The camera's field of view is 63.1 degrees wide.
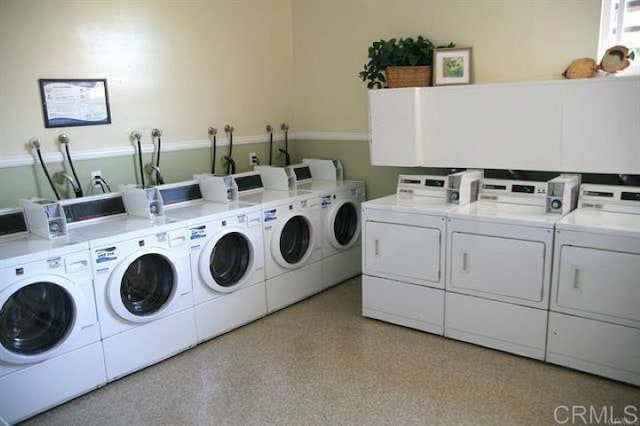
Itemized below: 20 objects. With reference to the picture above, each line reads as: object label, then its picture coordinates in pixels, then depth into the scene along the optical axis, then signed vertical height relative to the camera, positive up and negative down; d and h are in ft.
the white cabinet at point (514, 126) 10.49 -0.22
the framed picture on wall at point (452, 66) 12.87 +1.25
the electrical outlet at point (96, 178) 12.27 -1.20
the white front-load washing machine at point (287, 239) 12.97 -3.05
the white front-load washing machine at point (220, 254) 11.45 -3.03
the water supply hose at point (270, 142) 16.41 -0.65
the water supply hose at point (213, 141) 14.71 -0.50
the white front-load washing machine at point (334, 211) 14.49 -2.57
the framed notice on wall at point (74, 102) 11.46 +0.56
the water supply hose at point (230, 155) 15.15 -0.93
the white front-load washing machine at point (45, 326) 8.75 -3.50
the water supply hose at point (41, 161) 11.28 -0.73
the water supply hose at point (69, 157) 11.71 -0.68
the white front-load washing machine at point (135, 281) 9.91 -3.13
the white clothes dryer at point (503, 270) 10.33 -3.14
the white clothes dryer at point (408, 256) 11.62 -3.13
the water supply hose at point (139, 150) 12.96 -0.61
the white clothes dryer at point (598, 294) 9.36 -3.31
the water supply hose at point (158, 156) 13.24 -0.80
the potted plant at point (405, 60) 13.04 +1.45
